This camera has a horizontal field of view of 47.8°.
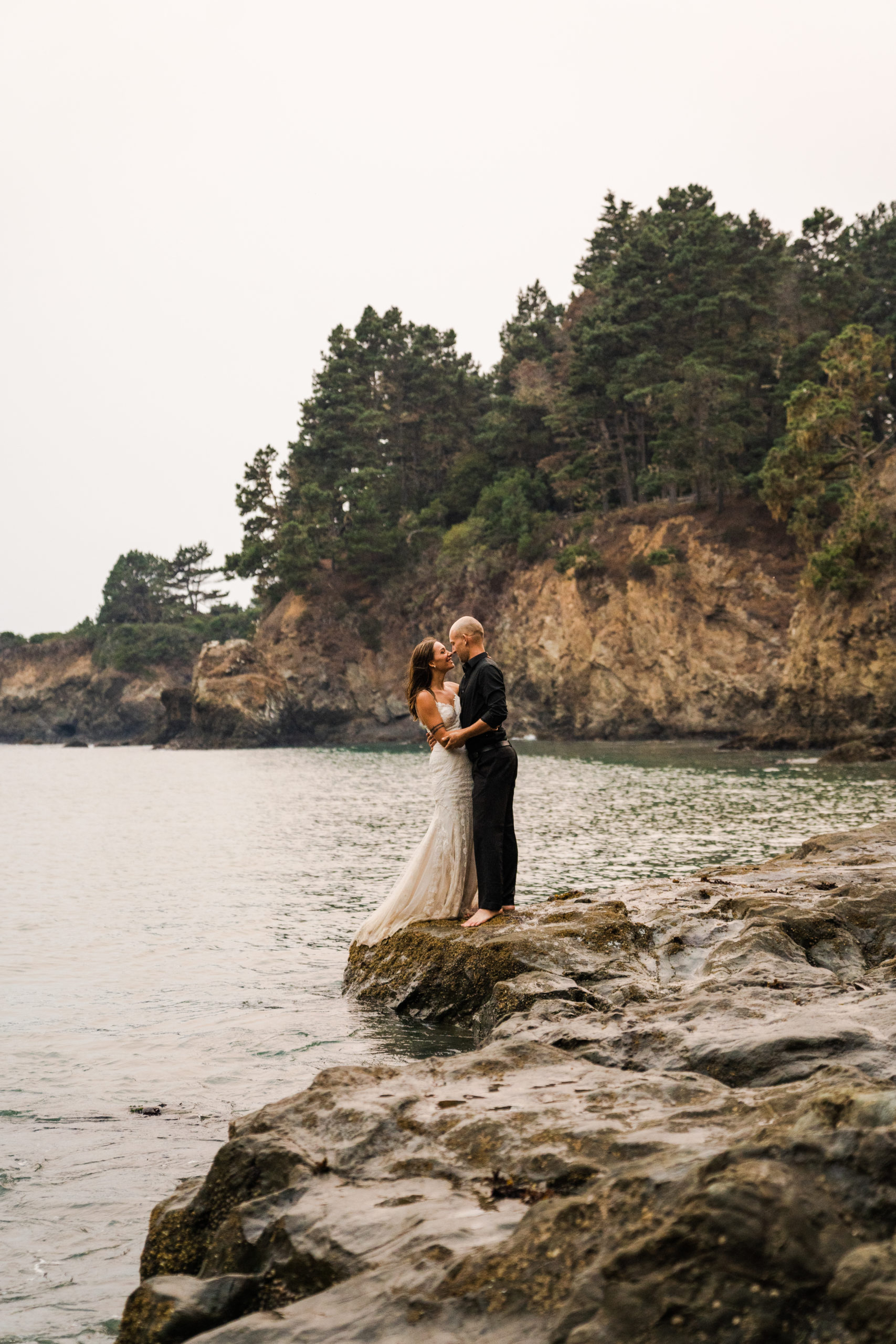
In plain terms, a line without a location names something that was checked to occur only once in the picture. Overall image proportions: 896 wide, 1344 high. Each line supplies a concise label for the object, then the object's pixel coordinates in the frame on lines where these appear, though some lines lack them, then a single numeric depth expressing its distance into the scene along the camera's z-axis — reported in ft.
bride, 29.68
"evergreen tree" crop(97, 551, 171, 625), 425.28
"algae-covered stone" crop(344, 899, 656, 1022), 26.17
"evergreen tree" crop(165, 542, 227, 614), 435.12
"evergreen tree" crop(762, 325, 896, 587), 153.07
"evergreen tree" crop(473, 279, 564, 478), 240.94
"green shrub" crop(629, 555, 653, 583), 201.98
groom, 29.01
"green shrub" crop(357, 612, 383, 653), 270.67
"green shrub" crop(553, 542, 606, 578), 209.46
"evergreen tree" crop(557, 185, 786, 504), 191.21
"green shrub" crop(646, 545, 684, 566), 192.34
